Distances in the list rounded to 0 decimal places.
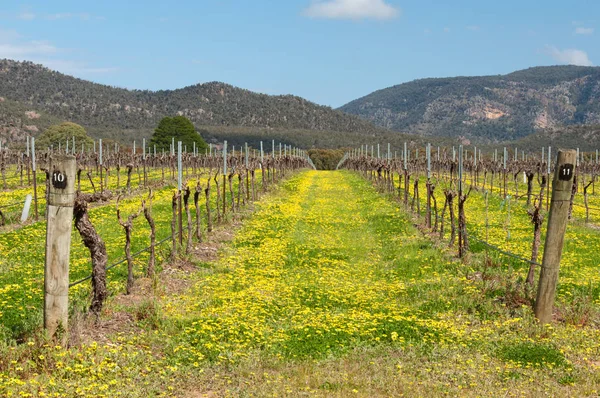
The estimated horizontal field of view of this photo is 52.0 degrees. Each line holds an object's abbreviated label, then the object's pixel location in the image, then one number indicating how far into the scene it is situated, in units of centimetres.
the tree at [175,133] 11006
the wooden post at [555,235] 1241
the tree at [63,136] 10419
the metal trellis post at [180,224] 1853
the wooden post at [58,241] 984
